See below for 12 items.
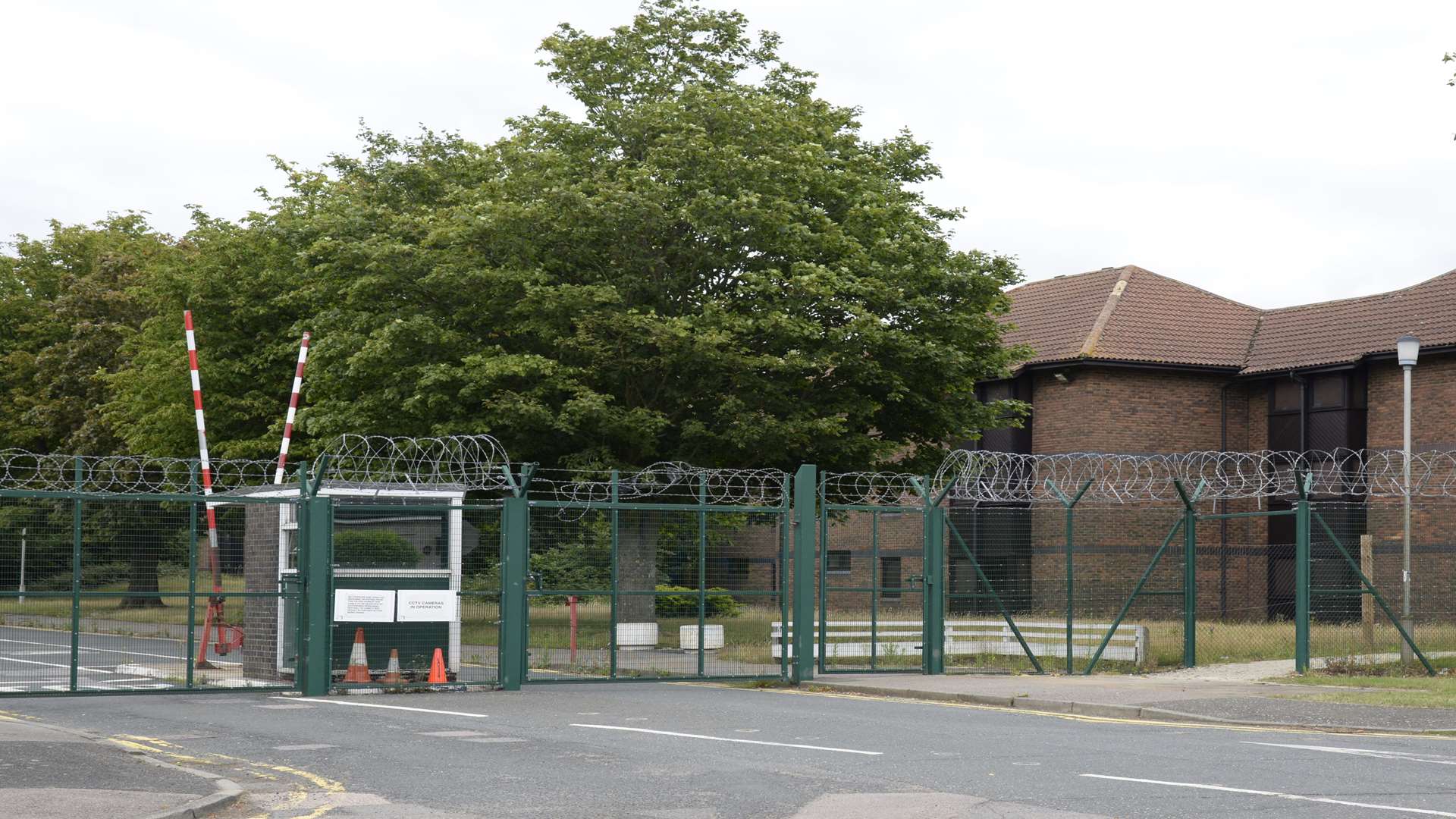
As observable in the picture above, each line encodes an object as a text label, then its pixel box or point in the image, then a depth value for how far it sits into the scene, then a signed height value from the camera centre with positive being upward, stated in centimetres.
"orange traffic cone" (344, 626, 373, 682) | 1911 -179
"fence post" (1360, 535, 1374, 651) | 2106 -108
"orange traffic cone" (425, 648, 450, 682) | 1928 -183
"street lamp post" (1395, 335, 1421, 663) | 2131 +52
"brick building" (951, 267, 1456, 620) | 3962 +323
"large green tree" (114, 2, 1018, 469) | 2967 +431
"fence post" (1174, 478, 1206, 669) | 2216 -84
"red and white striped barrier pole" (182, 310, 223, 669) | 2095 -17
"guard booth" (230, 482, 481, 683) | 1900 -71
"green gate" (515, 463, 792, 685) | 2014 -93
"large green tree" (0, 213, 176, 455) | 5066 +562
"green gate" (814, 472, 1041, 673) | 2153 -163
